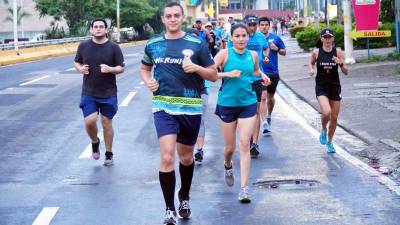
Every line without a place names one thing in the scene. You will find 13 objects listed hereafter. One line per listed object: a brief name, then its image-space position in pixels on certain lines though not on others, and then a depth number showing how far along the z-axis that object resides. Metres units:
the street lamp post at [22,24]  95.00
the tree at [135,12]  84.75
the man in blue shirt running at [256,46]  11.77
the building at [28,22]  102.69
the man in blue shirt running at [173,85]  7.62
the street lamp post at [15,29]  46.03
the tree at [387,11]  39.16
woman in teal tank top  9.24
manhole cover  9.66
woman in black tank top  11.95
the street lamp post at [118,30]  74.56
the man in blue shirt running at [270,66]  13.16
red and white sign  28.67
